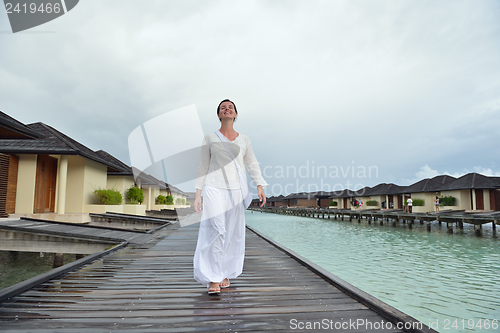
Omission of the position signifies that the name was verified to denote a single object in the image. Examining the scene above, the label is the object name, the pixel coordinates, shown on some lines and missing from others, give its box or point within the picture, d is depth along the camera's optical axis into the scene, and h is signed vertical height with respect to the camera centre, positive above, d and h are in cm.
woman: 273 -5
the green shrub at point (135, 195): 1747 +22
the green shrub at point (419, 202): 3011 -39
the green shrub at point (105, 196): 1305 +12
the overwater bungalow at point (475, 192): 2454 +57
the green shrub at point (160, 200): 2710 -14
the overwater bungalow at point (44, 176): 975 +90
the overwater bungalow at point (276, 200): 8034 -50
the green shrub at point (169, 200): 3001 -16
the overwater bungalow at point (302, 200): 6287 -36
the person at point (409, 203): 2548 -41
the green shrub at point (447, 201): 2663 -25
